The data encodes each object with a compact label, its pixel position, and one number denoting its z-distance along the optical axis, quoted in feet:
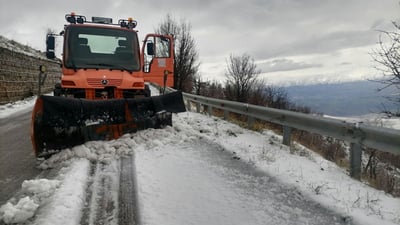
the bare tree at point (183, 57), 92.38
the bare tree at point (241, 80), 124.48
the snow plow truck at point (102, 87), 19.08
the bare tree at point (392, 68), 32.71
